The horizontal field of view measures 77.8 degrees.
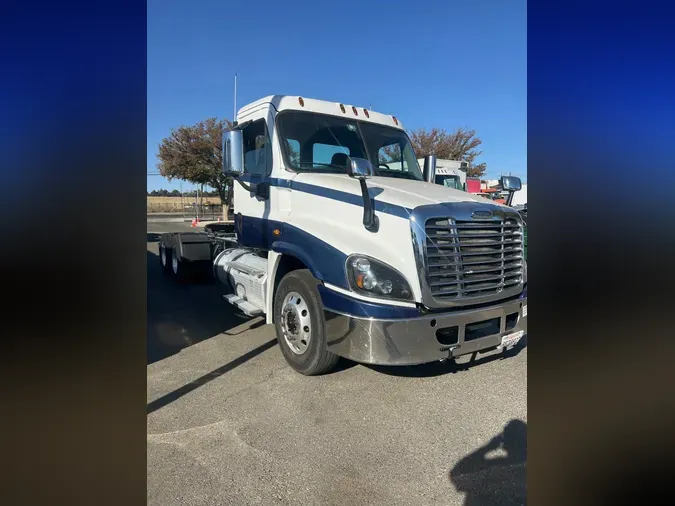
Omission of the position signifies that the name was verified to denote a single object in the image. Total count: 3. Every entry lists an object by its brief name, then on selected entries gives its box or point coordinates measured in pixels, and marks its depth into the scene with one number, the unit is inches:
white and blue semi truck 134.6
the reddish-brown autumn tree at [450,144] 1098.7
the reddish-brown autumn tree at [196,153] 937.5
